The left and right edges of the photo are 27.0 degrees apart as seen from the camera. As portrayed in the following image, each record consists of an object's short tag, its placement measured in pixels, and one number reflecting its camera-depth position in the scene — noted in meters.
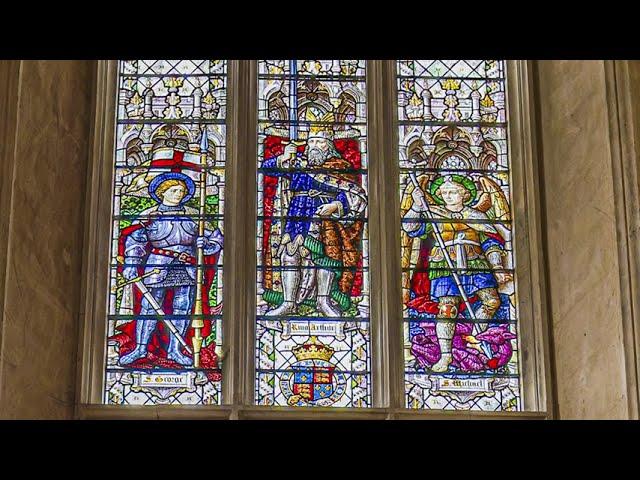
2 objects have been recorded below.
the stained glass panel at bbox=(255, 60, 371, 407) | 6.93
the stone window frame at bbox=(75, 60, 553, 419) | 6.82
